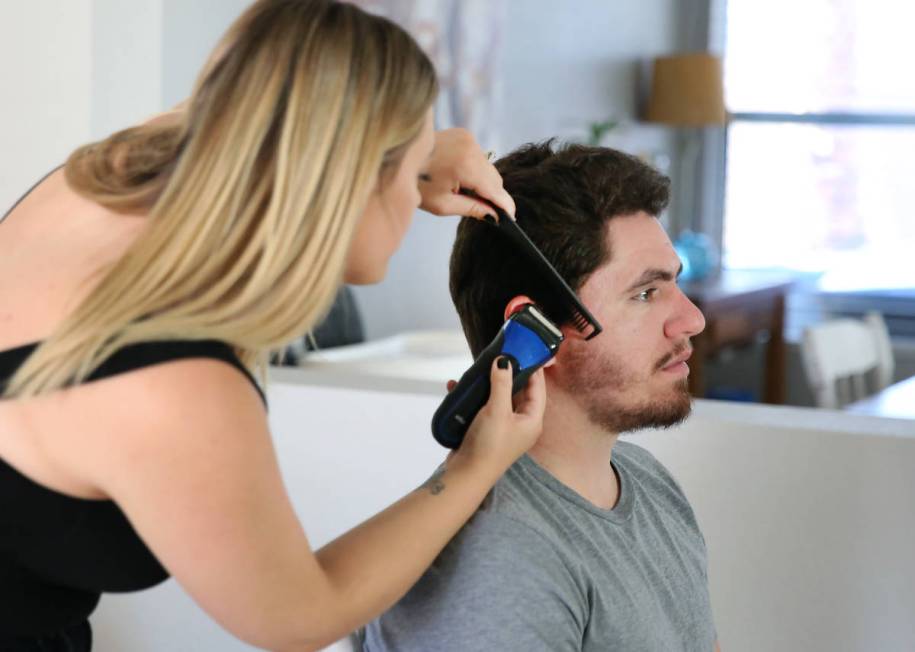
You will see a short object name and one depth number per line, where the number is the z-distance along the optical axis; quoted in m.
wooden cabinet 4.54
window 5.29
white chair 3.19
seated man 1.15
